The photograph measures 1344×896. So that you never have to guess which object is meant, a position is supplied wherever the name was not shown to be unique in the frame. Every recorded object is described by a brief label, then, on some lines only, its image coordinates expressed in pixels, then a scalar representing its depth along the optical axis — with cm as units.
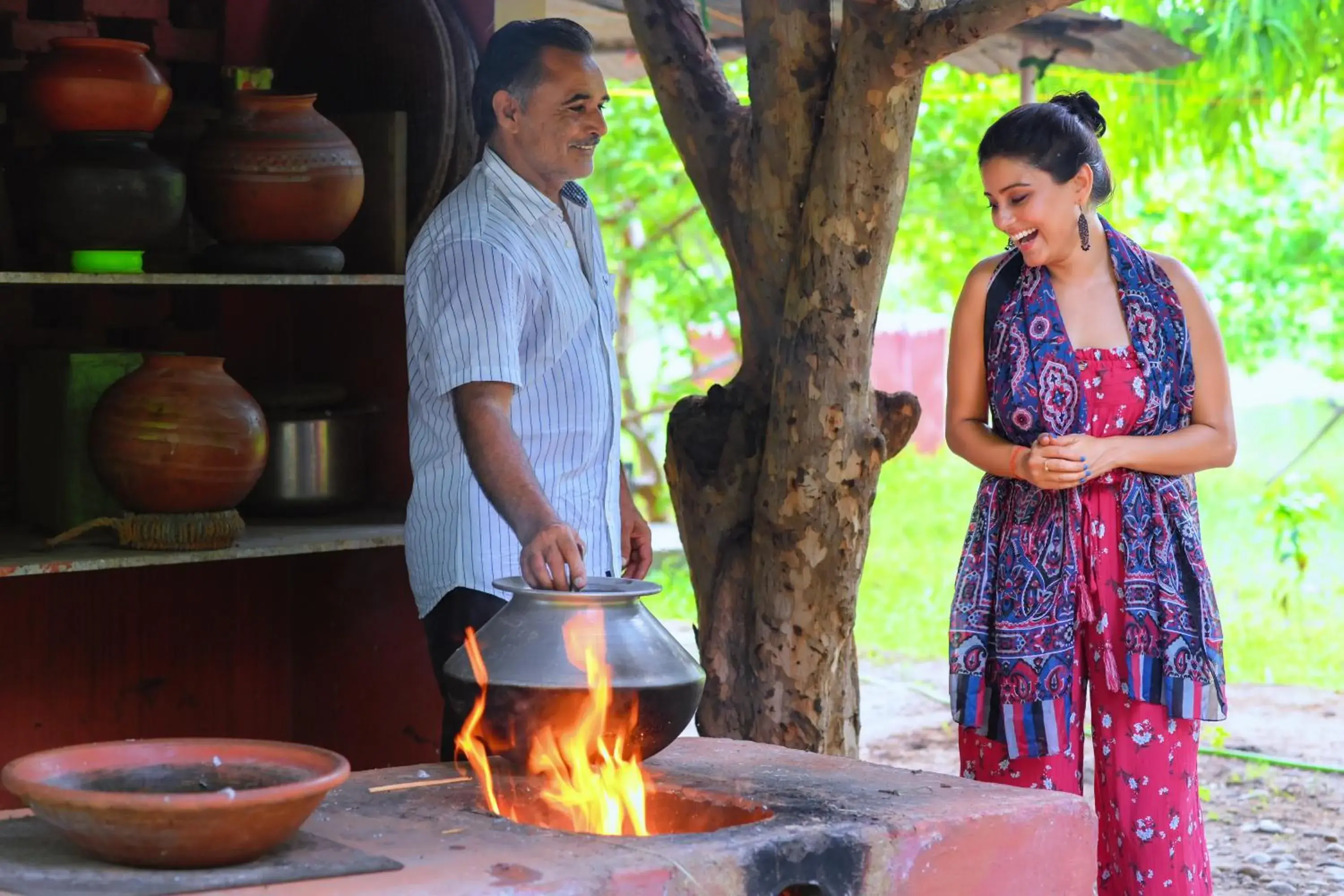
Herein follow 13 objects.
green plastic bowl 346
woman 326
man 298
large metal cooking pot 243
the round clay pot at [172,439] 345
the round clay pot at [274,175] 364
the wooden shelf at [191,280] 327
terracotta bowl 204
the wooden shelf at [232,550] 331
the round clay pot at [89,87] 345
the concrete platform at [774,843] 219
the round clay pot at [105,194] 342
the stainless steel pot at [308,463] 390
